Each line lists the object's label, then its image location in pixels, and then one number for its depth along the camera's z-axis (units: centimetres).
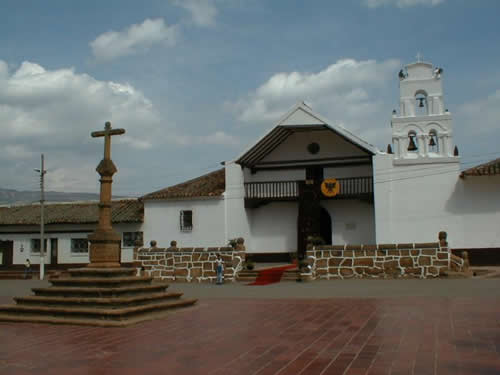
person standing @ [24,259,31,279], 2527
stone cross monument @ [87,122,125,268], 990
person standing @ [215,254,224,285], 1745
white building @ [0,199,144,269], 2575
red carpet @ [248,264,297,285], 1822
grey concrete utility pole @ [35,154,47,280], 2483
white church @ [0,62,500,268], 2127
